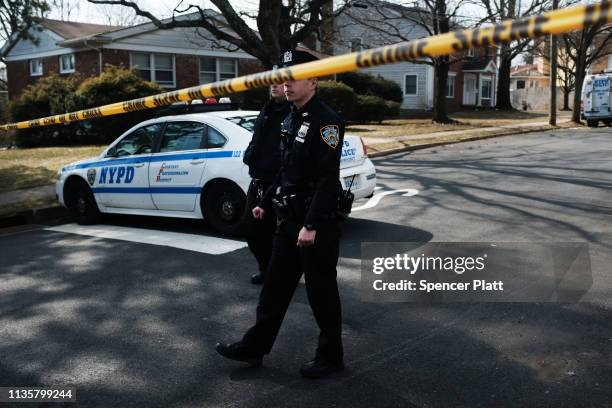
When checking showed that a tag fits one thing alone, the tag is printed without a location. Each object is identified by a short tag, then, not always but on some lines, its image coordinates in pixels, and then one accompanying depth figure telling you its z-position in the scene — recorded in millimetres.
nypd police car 7352
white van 27109
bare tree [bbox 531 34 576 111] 48578
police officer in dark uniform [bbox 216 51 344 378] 3486
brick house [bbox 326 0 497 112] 36375
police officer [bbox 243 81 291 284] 5062
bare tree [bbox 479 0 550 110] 25016
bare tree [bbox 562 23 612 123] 29012
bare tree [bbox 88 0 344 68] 15977
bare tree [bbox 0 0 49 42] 13969
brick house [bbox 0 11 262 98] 29562
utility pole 25719
